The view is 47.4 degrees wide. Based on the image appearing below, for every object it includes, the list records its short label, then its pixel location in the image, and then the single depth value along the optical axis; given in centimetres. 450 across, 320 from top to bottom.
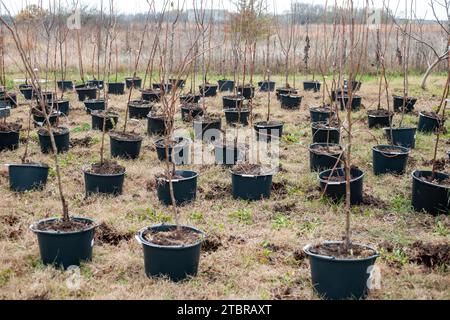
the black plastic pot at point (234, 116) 681
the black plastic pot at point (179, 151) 514
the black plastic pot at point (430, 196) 382
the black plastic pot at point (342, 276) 258
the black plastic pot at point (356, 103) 787
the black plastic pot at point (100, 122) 621
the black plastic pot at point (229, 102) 770
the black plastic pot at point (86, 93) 827
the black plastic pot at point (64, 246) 293
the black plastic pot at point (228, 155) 503
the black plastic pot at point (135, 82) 985
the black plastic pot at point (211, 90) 889
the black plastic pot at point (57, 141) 535
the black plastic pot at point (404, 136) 568
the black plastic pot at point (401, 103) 745
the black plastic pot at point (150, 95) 794
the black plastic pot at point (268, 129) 600
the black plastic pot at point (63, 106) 719
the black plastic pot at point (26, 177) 428
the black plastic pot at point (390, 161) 478
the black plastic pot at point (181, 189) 405
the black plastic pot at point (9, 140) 539
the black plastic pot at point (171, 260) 277
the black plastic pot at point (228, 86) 974
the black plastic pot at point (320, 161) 483
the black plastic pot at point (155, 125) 619
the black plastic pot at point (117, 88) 933
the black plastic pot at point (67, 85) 955
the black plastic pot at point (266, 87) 974
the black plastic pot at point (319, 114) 666
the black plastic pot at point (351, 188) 406
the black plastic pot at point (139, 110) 692
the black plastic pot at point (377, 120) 651
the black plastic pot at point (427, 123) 638
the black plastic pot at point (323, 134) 559
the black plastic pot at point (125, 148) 525
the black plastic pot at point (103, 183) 417
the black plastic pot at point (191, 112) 682
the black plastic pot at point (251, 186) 423
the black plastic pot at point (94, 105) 736
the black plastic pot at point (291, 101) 795
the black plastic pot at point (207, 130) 607
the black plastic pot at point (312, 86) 955
